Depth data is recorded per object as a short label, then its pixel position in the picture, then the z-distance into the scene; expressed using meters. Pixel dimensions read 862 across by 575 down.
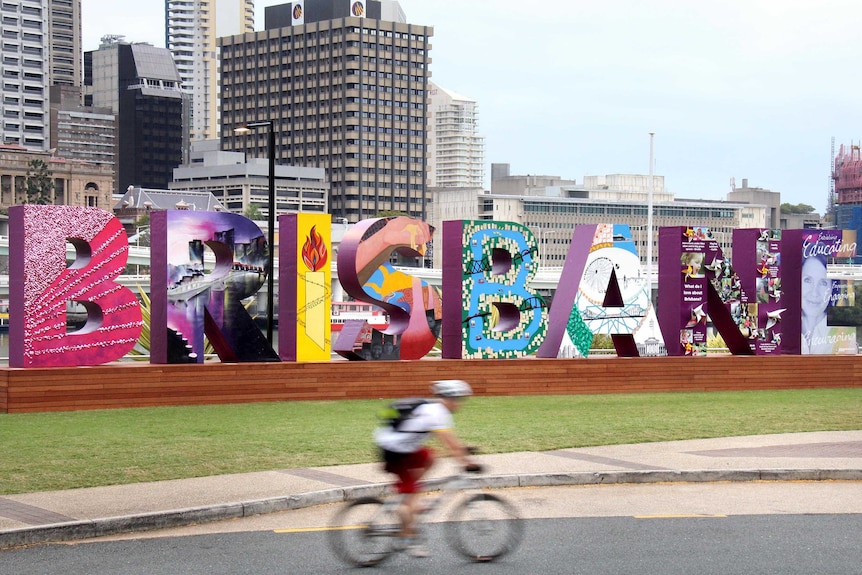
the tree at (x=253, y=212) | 195.75
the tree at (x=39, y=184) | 191.41
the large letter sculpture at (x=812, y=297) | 32.19
